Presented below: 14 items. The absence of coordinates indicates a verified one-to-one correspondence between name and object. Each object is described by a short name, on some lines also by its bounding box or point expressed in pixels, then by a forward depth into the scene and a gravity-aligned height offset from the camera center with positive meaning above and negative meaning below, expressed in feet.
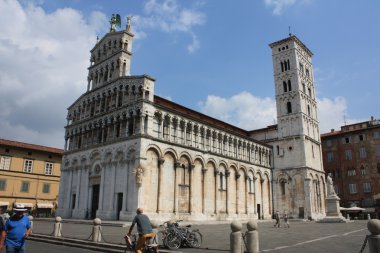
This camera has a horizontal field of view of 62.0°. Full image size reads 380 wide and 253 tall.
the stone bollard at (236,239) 32.48 -3.47
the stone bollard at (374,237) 24.22 -2.33
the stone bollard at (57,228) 53.52 -4.19
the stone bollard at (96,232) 46.21 -4.14
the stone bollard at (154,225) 38.84 -2.56
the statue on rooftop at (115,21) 126.56 +71.40
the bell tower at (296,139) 149.69 +32.40
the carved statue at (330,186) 117.73 +7.17
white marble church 97.45 +17.05
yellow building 137.80 +11.99
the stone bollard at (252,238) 32.71 -3.40
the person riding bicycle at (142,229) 29.94 -2.36
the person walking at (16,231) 21.22 -1.90
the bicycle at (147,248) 30.79 -4.21
